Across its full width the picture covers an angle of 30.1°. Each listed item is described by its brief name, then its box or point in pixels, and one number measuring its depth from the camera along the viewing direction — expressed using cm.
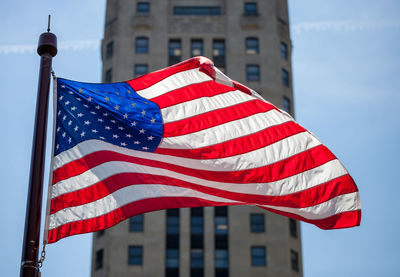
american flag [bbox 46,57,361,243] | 1599
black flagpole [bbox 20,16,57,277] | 1284
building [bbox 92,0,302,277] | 6631
